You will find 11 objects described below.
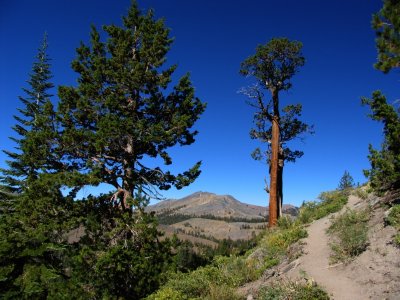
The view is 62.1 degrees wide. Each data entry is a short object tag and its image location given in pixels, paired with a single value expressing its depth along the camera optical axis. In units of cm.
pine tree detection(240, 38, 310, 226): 2048
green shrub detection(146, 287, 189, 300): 933
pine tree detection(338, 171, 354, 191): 5588
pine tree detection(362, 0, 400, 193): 959
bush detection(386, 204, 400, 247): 977
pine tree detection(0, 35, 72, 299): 1227
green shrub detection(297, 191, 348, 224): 1747
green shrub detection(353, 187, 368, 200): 1685
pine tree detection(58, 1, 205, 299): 1235
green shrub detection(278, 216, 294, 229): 1778
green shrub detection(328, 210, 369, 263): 1046
